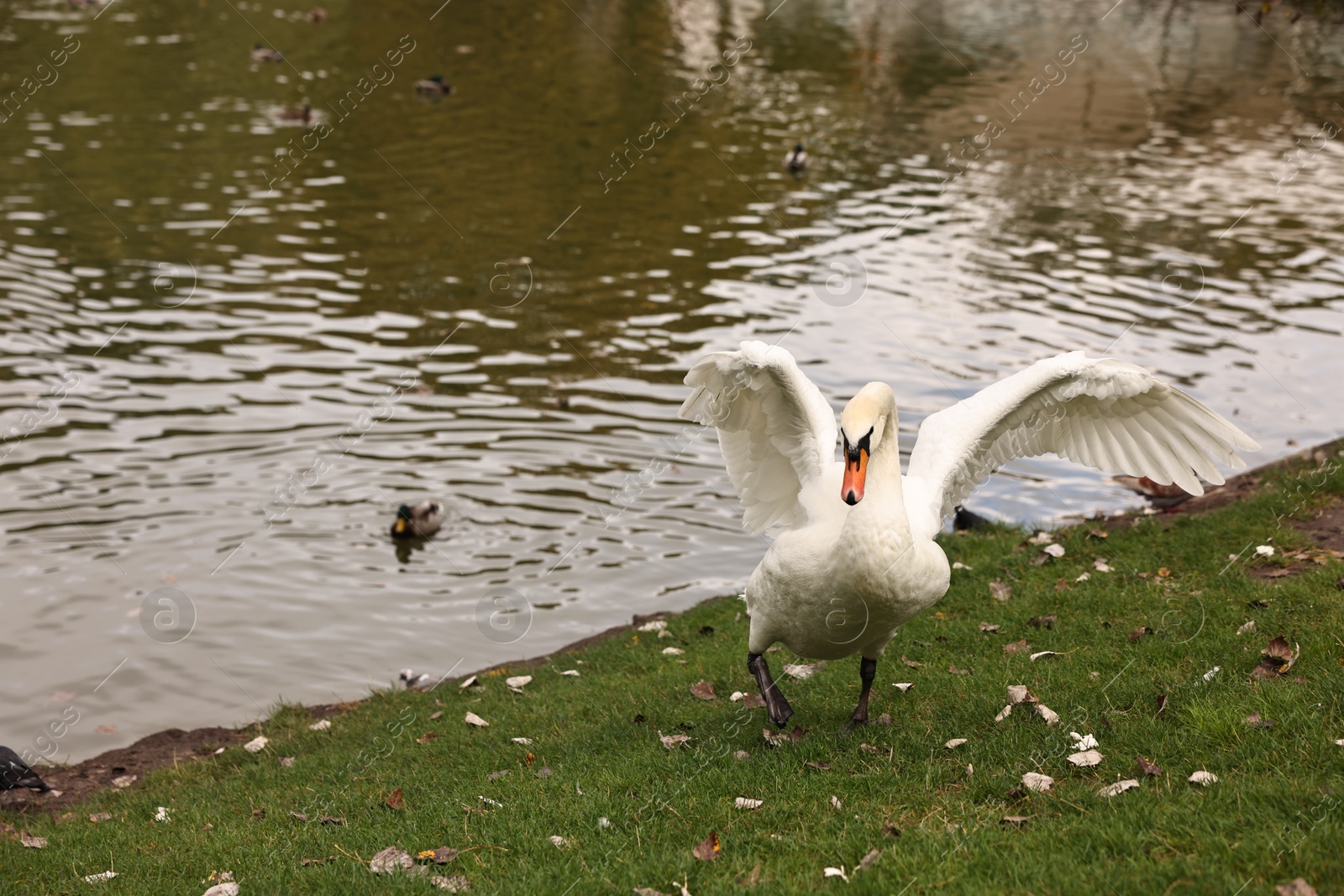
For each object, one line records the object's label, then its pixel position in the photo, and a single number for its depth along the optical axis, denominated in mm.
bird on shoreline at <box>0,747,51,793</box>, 8438
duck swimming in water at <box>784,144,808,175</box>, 26859
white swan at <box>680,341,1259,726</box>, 6359
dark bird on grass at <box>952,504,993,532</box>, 12383
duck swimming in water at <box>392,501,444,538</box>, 12953
